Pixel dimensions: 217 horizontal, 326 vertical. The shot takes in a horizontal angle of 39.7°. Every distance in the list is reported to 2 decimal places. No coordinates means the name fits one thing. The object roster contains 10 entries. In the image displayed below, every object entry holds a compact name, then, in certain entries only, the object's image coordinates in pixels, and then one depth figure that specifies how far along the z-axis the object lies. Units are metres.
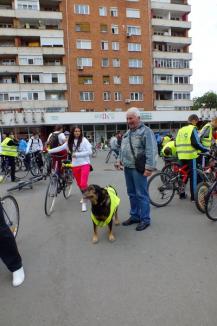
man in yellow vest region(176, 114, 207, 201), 6.20
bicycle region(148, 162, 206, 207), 6.56
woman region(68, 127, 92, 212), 6.59
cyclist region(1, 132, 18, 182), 10.63
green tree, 81.32
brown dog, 4.43
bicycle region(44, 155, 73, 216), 6.41
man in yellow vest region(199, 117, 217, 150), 7.64
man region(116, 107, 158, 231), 4.90
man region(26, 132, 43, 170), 12.75
